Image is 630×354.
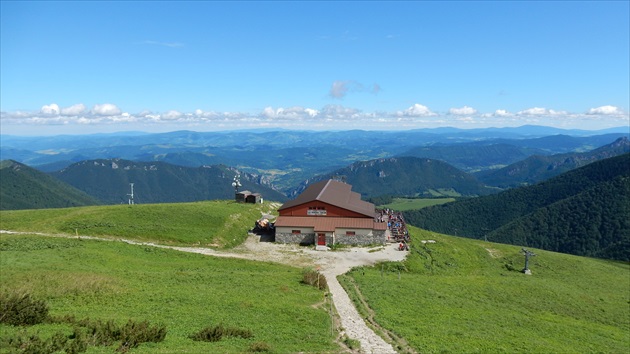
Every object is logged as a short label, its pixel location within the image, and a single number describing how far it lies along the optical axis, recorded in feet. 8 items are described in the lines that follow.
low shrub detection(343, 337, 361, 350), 77.87
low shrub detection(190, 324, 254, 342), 74.49
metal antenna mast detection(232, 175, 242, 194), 290.01
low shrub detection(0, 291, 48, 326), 71.05
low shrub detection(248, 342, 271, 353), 69.31
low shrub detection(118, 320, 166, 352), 66.54
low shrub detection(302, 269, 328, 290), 127.13
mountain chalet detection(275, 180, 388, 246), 191.62
